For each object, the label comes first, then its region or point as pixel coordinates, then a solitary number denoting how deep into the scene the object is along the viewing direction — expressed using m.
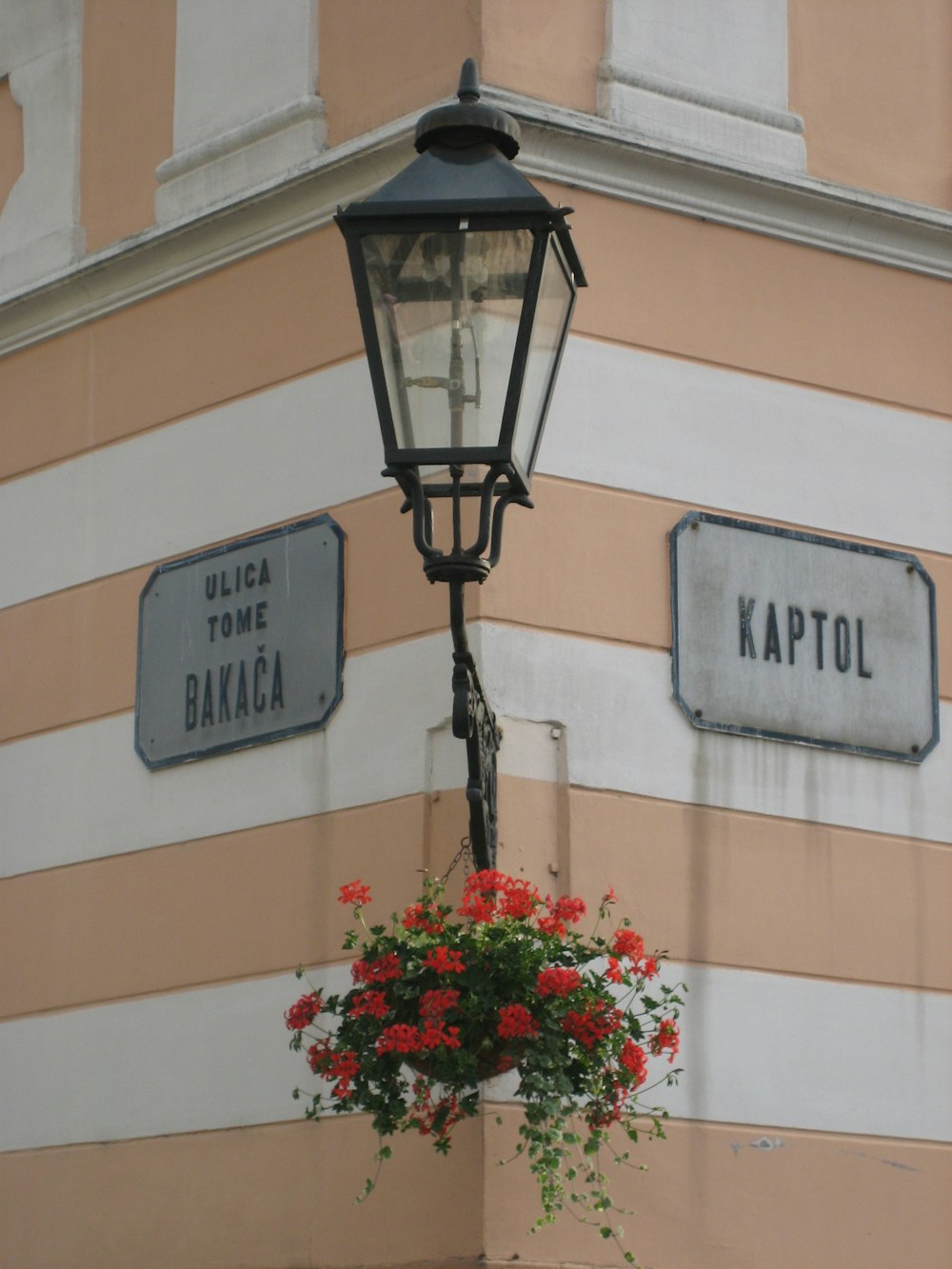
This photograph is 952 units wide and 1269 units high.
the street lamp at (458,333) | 12.15
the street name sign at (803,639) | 15.37
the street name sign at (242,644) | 15.48
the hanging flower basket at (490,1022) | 12.55
